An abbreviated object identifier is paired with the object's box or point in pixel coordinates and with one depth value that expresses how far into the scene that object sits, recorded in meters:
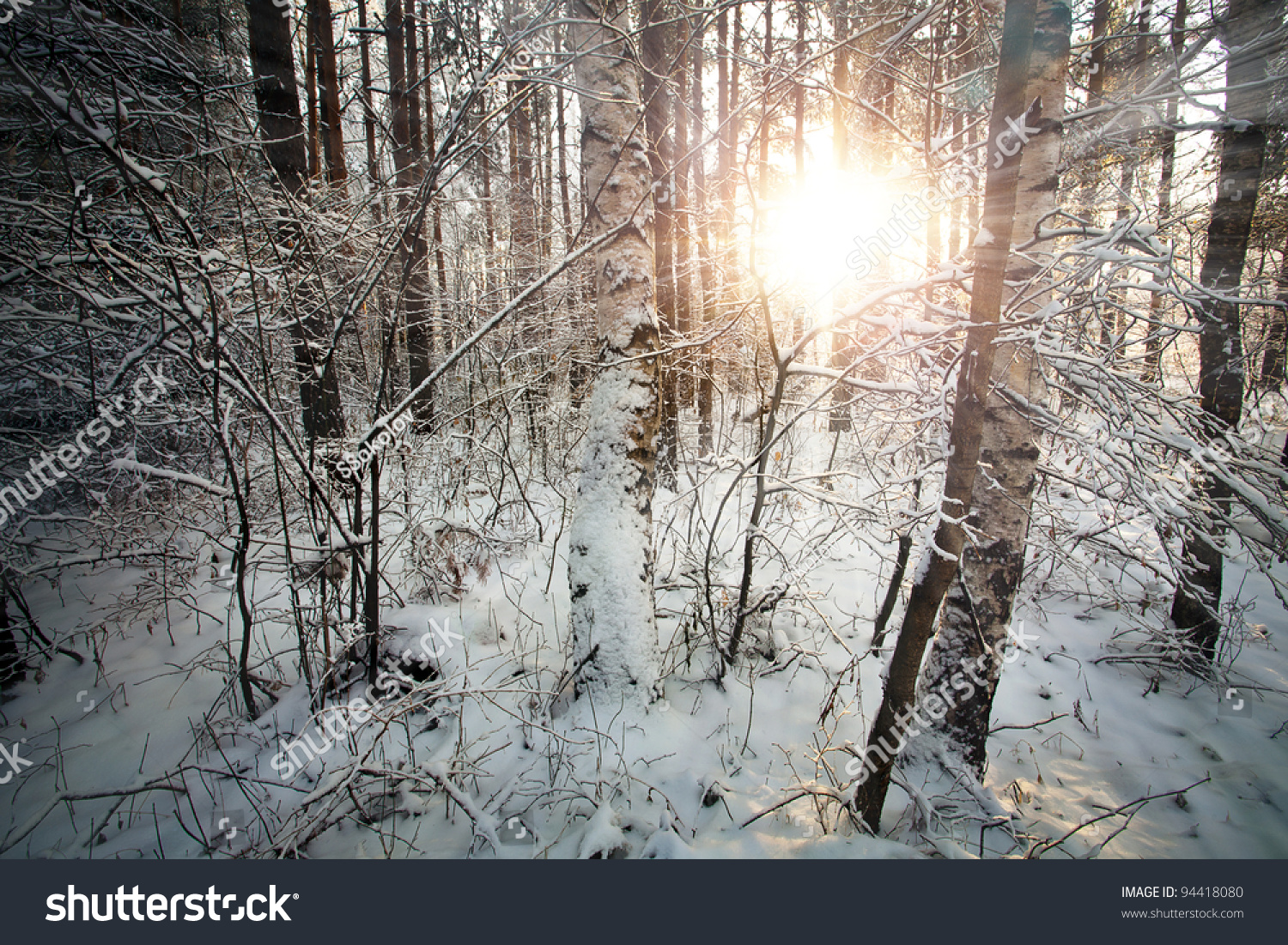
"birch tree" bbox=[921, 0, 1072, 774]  2.28
